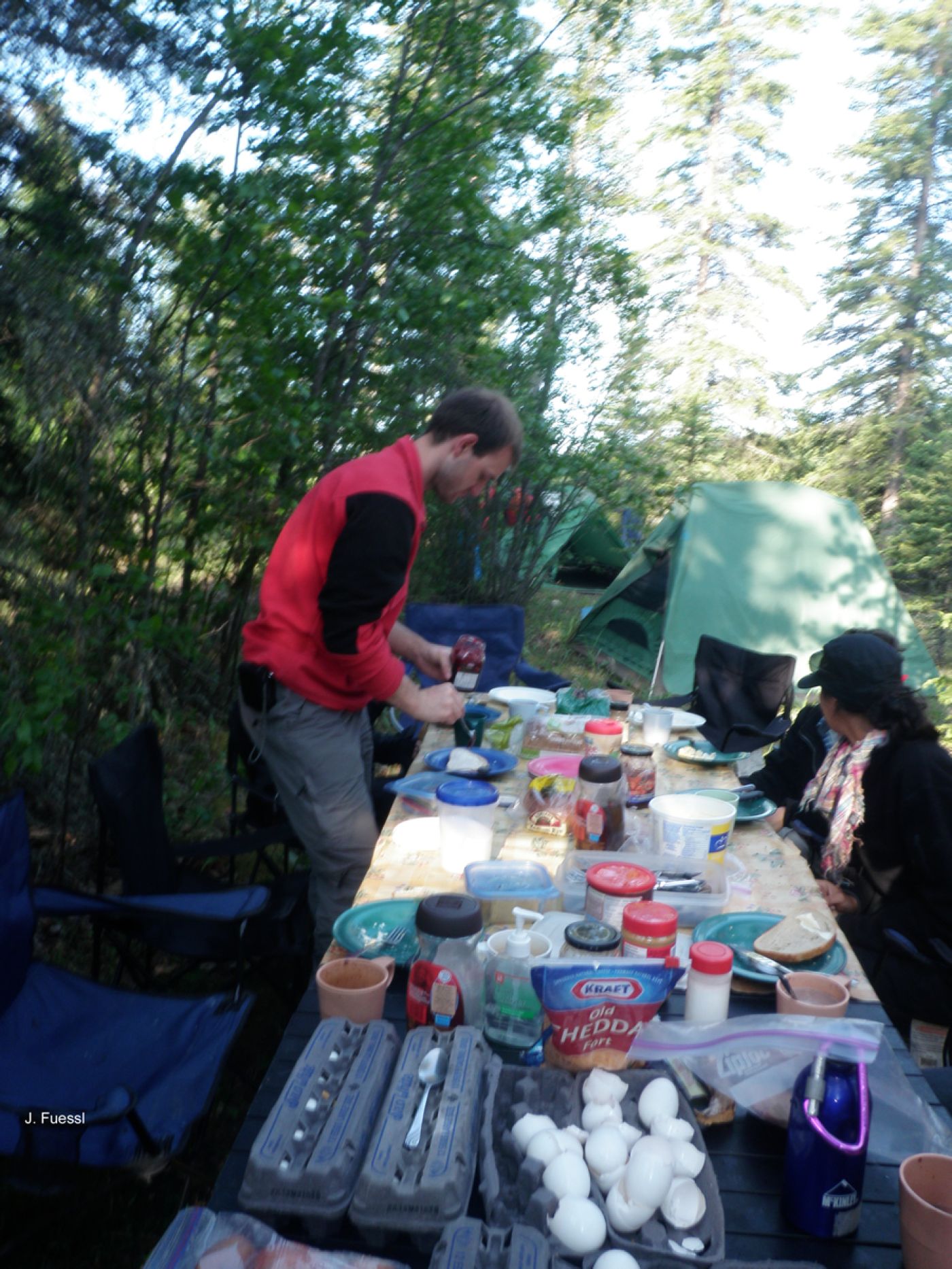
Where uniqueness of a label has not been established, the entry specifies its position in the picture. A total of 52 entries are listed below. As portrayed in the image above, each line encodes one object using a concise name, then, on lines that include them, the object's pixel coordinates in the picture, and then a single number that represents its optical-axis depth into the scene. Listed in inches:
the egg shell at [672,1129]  41.8
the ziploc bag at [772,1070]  45.5
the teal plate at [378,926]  63.1
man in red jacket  95.3
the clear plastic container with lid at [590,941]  51.6
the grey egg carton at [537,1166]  37.0
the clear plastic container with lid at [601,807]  79.2
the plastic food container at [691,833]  75.3
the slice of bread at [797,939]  63.3
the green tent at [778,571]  292.8
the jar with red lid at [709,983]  53.0
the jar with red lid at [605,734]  114.1
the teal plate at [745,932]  64.5
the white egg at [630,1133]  41.1
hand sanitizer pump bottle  51.2
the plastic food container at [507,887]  66.7
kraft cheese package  47.4
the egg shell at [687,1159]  39.9
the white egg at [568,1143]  40.4
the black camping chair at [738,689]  205.8
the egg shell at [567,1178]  38.2
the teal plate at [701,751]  118.0
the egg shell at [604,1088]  44.1
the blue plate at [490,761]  105.7
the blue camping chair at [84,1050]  68.0
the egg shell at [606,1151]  39.4
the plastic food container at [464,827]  76.0
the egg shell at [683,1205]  37.9
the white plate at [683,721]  138.6
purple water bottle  40.2
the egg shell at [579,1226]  36.2
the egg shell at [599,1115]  42.4
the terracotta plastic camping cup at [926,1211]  37.1
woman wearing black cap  88.3
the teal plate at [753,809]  93.7
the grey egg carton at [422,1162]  37.1
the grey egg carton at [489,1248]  33.7
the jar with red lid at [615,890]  60.4
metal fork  62.9
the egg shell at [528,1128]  41.1
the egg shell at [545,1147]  39.9
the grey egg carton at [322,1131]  37.9
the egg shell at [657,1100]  43.1
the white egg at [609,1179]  38.8
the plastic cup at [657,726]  129.5
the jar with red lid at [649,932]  53.4
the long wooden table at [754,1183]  39.9
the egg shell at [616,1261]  34.9
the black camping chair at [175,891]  88.4
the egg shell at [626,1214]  37.2
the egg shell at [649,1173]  37.9
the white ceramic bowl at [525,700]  126.6
